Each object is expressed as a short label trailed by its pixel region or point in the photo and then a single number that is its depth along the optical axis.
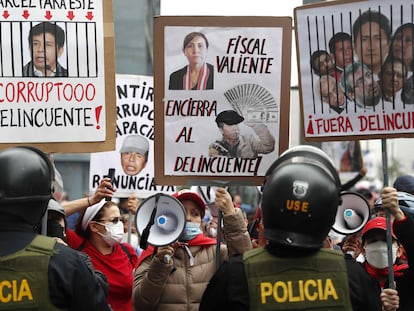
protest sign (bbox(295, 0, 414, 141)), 5.38
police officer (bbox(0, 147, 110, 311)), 3.90
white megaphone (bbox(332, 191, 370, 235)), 5.84
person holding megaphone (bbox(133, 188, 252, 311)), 5.43
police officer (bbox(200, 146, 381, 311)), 3.78
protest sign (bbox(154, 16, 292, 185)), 5.79
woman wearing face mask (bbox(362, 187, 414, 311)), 4.77
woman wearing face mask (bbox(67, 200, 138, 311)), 6.43
